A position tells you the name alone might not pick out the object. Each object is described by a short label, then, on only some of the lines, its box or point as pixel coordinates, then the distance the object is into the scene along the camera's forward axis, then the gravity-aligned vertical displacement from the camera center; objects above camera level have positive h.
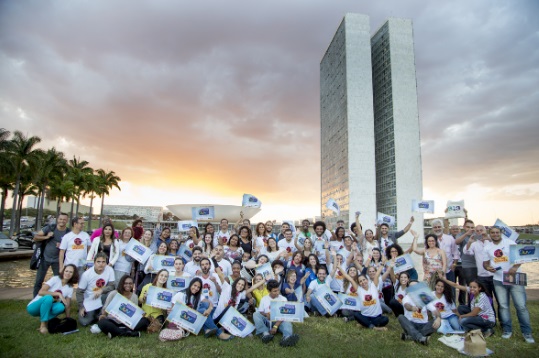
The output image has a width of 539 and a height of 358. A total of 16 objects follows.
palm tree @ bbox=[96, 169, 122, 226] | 72.56 +7.27
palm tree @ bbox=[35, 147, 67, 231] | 46.59 +6.53
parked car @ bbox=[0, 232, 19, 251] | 24.19 -2.25
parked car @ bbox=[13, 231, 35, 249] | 29.62 -2.46
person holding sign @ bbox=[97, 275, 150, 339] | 6.68 -2.18
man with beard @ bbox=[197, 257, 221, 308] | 7.55 -1.55
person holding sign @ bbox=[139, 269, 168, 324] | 7.33 -2.01
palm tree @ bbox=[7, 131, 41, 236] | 42.16 +7.99
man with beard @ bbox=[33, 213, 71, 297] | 8.39 -0.86
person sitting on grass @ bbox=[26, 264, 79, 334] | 6.81 -1.73
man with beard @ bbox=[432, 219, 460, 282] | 9.27 -0.73
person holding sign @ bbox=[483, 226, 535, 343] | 6.90 -1.42
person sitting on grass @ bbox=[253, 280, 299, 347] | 6.52 -2.21
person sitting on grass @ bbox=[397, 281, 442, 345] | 6.65 -2.13
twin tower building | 70.19 +20.42
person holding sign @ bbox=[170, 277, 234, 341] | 6.99 -1.84
